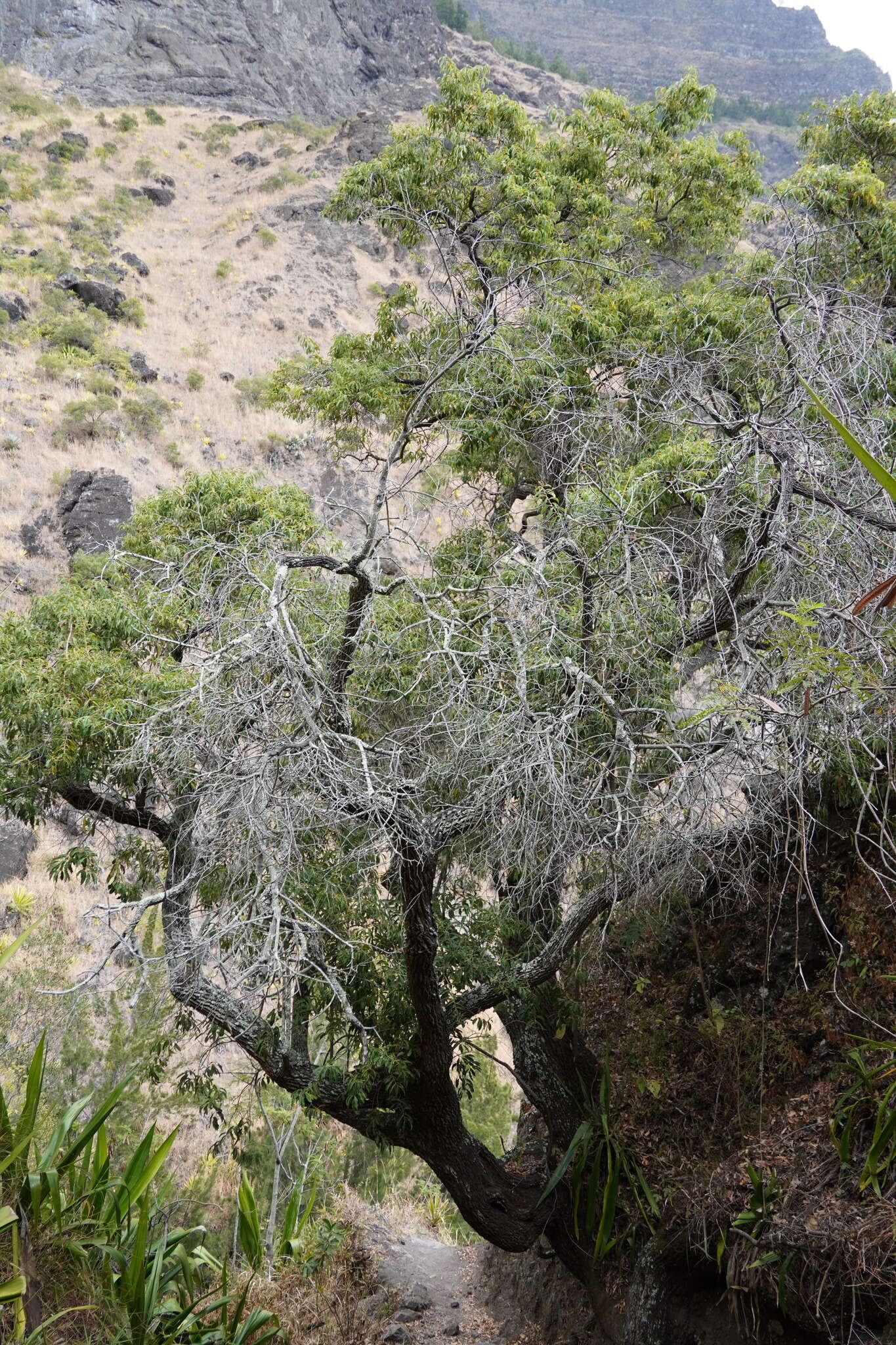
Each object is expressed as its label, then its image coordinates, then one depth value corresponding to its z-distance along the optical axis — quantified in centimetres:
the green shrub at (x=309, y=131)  4450
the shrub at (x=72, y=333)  2573
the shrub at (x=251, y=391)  2719
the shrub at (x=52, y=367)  2423
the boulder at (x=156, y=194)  3750
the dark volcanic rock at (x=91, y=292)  2870
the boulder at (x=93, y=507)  1947
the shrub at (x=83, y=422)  2255
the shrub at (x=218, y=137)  4462
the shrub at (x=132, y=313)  2922
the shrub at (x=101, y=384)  2436
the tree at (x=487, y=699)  454
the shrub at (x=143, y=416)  2417
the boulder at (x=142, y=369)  2653
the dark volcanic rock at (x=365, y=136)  4166
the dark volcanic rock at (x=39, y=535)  1903
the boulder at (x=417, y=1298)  764
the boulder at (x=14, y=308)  2586
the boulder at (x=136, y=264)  3228
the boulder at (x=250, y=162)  4262
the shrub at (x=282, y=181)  3944
